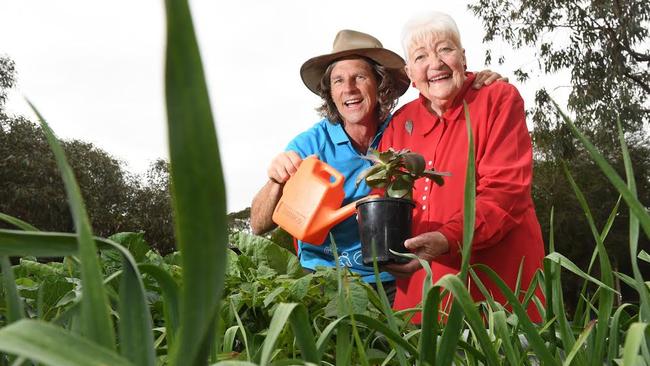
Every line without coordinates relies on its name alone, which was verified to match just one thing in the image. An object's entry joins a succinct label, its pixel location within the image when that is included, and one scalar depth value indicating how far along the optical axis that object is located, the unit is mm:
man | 3521
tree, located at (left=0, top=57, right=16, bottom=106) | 28531
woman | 2846
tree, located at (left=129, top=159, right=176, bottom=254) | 29594
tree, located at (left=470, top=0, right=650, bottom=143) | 16797
